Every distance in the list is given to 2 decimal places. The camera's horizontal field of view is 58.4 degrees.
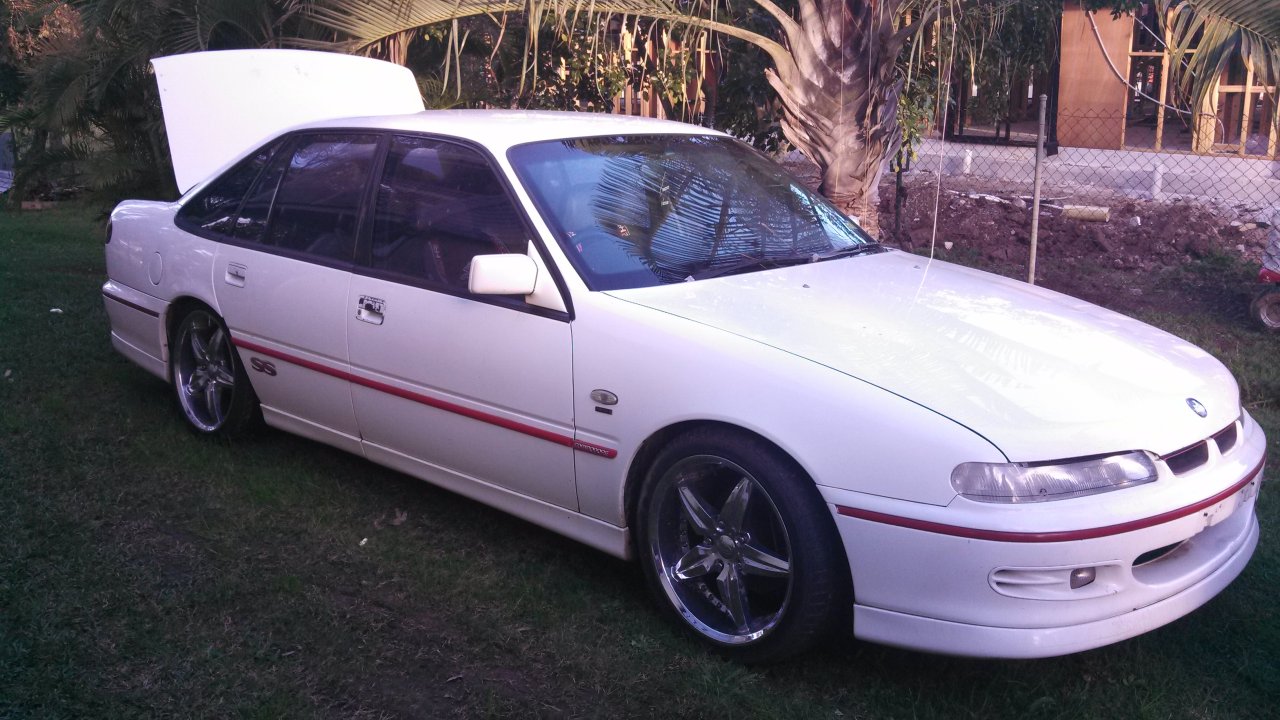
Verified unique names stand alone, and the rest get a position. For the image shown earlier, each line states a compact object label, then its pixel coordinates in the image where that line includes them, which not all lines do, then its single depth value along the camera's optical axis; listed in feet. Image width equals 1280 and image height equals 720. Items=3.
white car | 9.96
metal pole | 20.02
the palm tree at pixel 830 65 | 21.07
